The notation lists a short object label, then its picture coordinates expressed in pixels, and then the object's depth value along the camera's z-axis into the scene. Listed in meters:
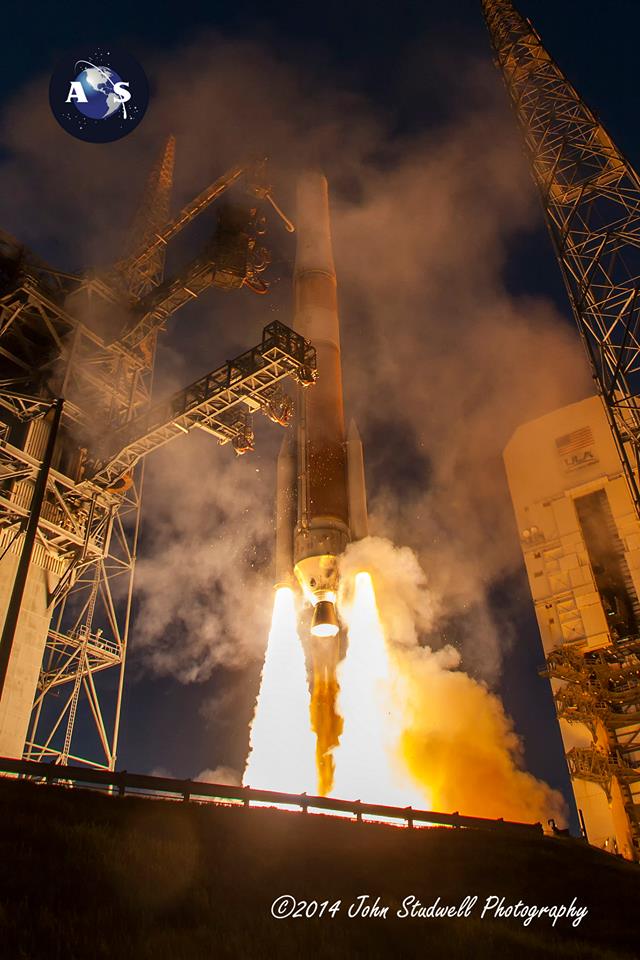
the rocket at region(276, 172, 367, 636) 36.34
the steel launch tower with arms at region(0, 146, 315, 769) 31.77
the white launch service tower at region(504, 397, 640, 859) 42.06
